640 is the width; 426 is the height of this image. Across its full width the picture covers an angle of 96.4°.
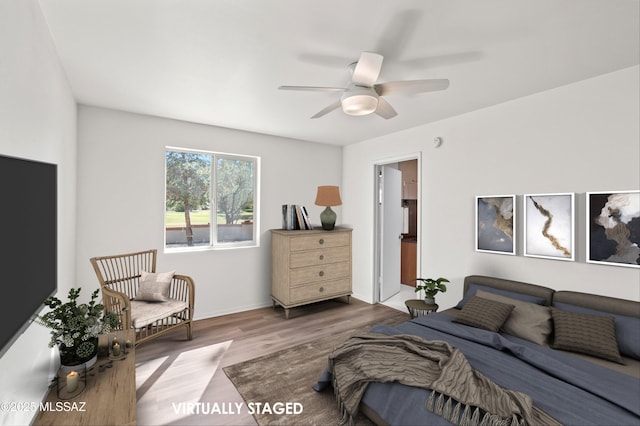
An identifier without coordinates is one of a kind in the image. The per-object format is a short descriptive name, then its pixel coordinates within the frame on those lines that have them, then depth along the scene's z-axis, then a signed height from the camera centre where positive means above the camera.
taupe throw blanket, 1.42 -0.97
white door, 4.52 -0.24
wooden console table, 1.28 -0.91
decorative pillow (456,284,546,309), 2.51 -0.74
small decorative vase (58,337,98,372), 1.50 -0.75
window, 3.66 +0.20
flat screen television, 0.88 -0.10
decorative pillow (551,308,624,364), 1.93 -0.85
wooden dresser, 3.87 -0.73
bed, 1.49 -0.96
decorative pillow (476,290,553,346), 2.20 -0.86
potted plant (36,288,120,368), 1.43 -0.61
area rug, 2.00 -1.40
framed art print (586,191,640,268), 2.19 -0.10
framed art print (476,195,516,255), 2.90 -0.10
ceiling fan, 1.79 +0.86
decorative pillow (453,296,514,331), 2.36 -0.85
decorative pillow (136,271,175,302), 2.93 -0.75
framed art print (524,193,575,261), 2.52 -0.10
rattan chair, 2.59 -0.85
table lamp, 4.14 +0.27
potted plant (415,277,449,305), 3.14 -0.83
